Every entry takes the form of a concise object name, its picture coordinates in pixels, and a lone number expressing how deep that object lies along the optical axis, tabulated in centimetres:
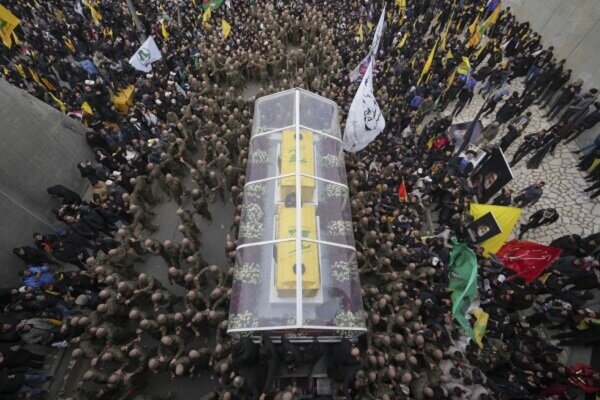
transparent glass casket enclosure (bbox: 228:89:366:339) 528
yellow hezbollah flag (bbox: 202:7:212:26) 1478
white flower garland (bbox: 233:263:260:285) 566
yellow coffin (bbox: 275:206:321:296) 533
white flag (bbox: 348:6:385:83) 960
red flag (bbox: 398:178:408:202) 842
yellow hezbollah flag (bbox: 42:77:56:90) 1199
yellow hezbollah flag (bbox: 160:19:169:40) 1351
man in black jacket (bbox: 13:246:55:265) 732
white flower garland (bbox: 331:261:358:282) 573
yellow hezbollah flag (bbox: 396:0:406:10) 1444
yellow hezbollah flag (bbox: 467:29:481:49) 1335
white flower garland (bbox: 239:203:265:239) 624
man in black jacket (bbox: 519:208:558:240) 813
